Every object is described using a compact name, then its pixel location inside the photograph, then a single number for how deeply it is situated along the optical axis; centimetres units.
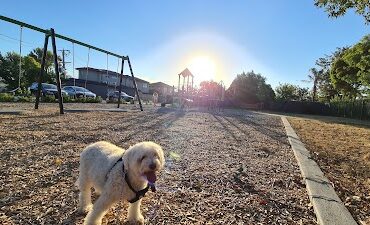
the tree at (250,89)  4703
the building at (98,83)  5269
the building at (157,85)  8999
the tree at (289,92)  6122
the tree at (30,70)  4606
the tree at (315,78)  6376
